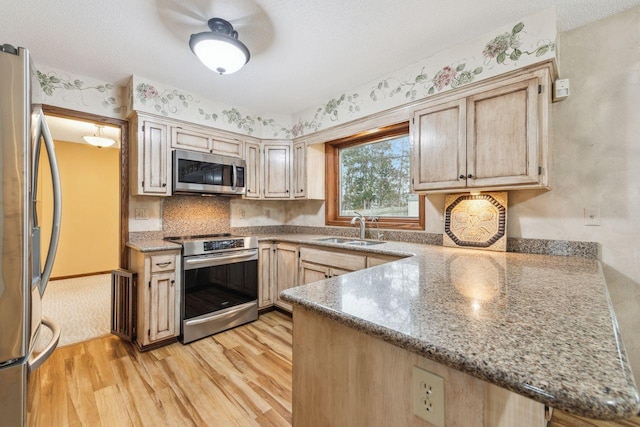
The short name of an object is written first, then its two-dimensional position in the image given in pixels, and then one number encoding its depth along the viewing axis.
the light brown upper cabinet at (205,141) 2.70
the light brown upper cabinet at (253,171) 3.23
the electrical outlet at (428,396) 0.63
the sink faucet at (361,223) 2.84
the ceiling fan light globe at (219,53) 1.69
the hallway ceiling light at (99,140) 3.88
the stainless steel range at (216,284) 2.44
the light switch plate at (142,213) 2.71
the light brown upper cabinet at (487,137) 1.63
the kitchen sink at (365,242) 2.58
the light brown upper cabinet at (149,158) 2.48
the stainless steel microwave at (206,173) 2.64
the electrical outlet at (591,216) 1.68
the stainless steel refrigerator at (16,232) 0.84
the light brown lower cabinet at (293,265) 2.44
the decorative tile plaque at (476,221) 1.96
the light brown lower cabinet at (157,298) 2.28
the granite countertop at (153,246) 2.25
